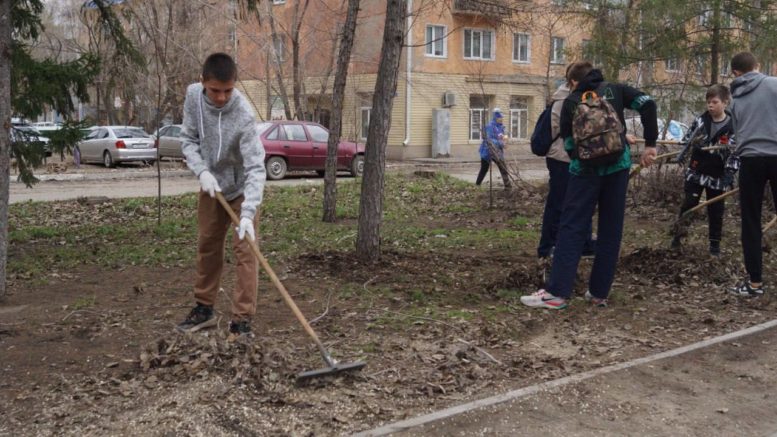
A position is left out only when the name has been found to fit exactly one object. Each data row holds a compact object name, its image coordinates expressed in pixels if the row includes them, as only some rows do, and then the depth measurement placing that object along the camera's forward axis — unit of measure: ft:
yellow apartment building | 101.45
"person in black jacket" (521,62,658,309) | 19.43
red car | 67.36
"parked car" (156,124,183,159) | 84.72
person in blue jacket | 44.04
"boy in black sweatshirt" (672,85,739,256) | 26.00
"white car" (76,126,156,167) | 82.94
